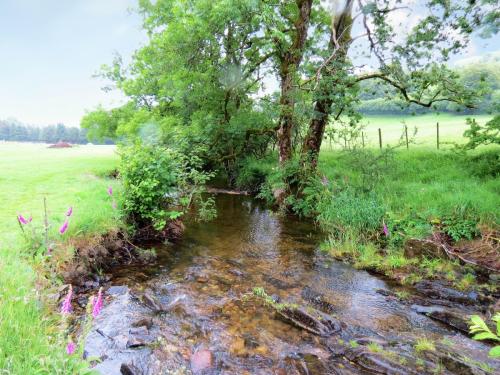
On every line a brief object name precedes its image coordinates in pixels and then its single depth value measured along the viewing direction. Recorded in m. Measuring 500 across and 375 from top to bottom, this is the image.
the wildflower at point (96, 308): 2.59
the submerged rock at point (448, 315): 5.51
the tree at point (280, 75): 12.38
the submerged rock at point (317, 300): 6.26
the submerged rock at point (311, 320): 5.40
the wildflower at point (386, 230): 8.94
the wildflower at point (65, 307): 2.71
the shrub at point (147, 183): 8.80
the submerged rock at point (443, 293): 6.46
